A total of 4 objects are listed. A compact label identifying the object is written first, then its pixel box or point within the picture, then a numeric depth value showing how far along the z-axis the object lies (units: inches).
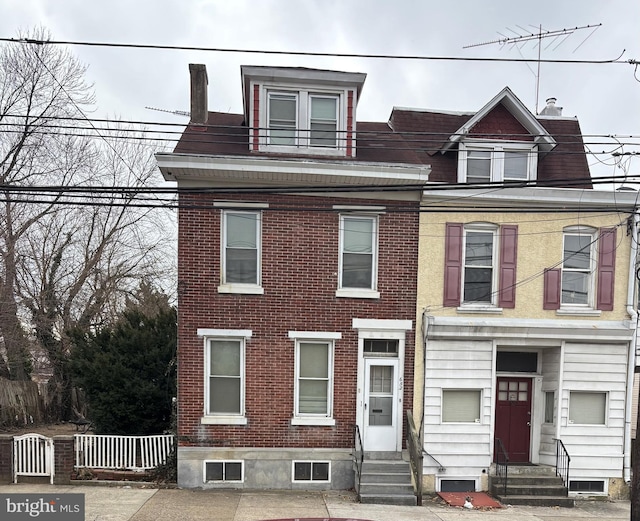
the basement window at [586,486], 413.1
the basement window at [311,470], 392.5
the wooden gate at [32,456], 370.0
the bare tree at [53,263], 604.4
